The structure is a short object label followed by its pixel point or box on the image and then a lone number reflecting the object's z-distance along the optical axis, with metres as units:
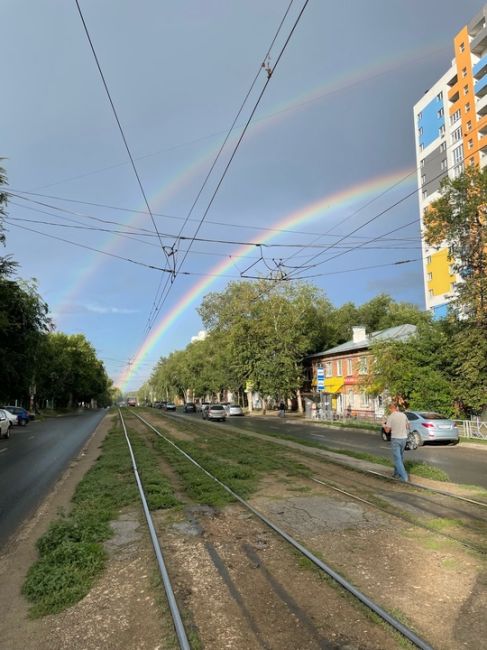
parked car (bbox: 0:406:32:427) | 40.97
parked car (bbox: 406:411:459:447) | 21.34
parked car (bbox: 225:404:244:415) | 59.12
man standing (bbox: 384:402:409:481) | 10.90
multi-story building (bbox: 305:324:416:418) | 43.34
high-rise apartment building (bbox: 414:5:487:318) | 61.53
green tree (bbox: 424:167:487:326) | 27.30
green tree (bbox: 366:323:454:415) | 30.14
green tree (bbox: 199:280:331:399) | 53.69
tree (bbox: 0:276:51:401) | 30.38
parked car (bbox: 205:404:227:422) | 46.06
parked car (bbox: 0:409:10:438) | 26.42
